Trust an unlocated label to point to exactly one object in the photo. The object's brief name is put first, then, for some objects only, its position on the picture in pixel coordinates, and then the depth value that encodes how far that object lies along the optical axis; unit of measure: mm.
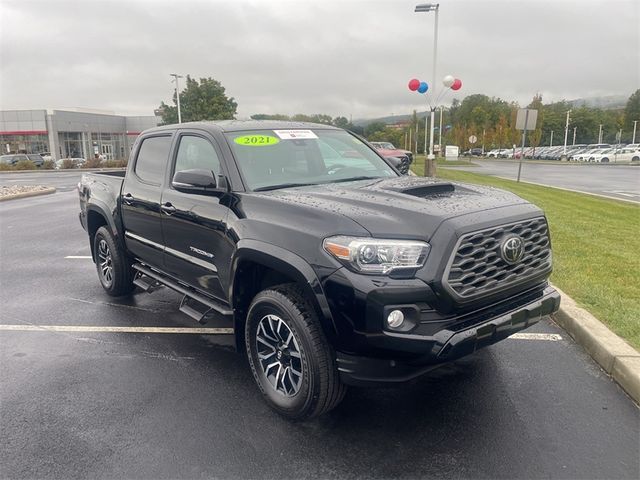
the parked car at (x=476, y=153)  82375
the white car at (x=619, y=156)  49175
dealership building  56812
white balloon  19562
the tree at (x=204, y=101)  51969
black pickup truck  2721
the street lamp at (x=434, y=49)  16972
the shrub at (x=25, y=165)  39156
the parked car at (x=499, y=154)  72188
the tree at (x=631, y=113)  92312
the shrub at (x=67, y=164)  40875
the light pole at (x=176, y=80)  49131
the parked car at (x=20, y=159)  42172
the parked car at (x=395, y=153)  19444
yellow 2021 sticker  3961
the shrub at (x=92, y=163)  40125
